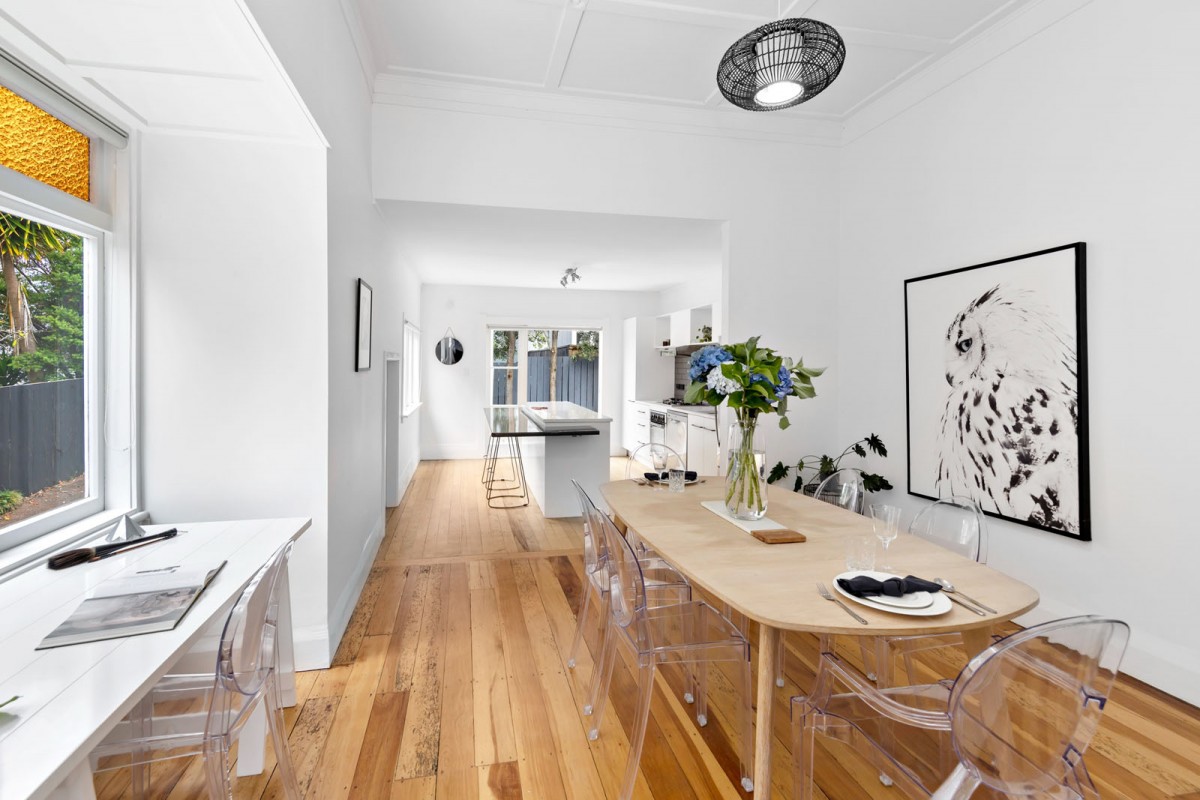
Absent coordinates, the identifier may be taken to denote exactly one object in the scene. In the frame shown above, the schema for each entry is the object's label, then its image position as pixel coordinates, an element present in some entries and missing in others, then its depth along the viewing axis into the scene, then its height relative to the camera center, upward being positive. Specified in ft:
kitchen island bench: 15.55 -1.79
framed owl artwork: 8.24 +0.10
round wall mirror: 25.03 +1.94
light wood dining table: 4.31 -1.70
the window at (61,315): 5.54 +0.87
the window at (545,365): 26.63 +1.32
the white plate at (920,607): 4.33 -1.70
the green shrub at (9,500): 5.54 -1.11
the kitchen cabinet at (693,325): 21.89 +2.73
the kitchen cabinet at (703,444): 18.63 -1.80
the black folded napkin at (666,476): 9.16 -1.40
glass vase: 6.77 -0.97
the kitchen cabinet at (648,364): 25.32 +1.33
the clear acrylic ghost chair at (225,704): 4.01 -2.56
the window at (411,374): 20.08 +0.69
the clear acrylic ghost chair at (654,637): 5.46 -2.64
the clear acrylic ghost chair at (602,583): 6.61 -2.40
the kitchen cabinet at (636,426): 24.40 -1.55
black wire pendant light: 6.68 +4.21
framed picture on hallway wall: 9.80 +1.13
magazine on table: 3.87 -1.65
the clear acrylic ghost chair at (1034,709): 3.42 -1.97
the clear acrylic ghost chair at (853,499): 7.39 -1.51
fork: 4.31 -1.72
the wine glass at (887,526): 5.57 -1.35
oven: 22.70 -1.47
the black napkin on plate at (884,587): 4.59 -1.62
